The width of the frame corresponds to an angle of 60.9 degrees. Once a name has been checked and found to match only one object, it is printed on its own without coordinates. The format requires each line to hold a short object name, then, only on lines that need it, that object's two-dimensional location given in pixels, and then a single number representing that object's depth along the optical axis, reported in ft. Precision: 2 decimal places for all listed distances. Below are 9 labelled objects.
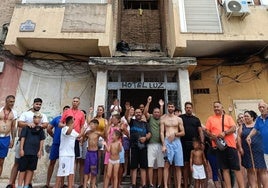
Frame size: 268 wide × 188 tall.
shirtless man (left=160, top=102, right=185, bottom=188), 15.26
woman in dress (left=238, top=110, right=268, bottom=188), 14.00
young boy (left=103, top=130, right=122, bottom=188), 14.71
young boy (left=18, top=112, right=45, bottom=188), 13.99
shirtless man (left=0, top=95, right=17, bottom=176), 14.46
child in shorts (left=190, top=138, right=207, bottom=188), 15.15
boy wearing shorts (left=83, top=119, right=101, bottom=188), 15.11
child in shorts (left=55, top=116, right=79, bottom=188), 13.97
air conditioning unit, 24.12
